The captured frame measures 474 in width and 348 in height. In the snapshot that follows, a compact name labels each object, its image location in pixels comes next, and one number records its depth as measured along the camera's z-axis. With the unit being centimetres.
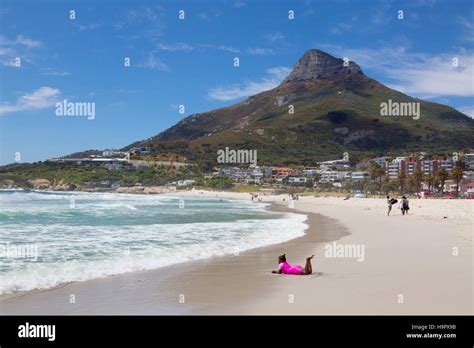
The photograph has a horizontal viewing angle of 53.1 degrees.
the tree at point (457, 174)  7750
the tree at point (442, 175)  8298
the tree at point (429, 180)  8964
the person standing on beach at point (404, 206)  3076
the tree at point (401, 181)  9154
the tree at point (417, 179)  8769
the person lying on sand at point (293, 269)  1062
